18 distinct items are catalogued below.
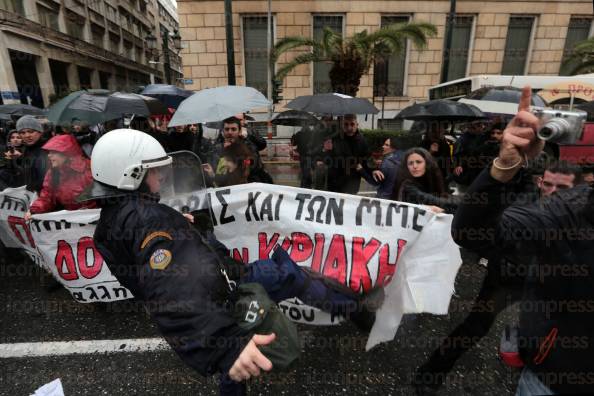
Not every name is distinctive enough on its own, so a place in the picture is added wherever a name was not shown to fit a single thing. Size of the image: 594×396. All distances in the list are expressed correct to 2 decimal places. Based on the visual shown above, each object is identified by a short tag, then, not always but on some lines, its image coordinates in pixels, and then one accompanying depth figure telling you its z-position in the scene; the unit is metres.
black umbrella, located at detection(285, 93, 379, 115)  4.65
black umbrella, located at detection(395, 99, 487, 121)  4.90
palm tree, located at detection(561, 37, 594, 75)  14.06
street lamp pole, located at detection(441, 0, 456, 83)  11.80
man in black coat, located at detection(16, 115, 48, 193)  3.44
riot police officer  1.22
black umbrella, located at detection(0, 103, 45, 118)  8.02
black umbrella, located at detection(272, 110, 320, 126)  5.73
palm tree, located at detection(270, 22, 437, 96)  11.35
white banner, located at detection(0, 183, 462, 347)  2.30
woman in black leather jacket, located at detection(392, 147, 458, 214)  2.91
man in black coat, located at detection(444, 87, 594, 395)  1.05
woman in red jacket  3.09
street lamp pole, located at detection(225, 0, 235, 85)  10.73
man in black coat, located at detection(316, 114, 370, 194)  4.61
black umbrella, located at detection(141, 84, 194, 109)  6.25
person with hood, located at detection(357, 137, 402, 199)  3.43
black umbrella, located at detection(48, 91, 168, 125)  4.02
